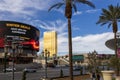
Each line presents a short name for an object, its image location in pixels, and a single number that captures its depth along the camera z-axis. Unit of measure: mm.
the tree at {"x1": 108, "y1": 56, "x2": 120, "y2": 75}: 18027
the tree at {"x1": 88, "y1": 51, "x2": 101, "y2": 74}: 17201
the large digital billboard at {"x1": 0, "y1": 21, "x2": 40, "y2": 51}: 49046
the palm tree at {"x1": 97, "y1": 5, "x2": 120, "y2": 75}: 21574
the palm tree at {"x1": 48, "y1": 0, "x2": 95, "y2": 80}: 12633
